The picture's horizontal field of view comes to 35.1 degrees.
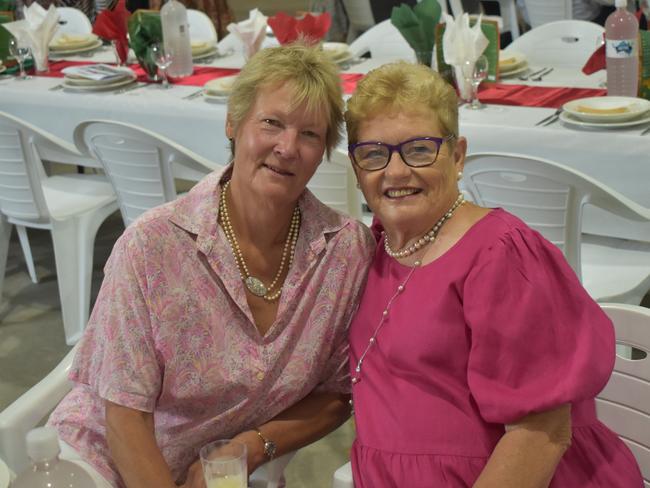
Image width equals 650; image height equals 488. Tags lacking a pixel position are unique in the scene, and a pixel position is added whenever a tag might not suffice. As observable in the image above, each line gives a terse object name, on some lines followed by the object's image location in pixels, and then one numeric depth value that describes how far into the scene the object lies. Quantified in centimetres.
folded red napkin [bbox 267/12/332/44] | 376
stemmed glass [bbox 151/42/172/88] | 413
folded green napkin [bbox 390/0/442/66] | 372
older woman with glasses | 159
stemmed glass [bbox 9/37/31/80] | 447
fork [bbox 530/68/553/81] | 384
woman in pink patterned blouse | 175
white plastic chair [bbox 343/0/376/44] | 666
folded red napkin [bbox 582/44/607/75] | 367
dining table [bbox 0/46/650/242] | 307
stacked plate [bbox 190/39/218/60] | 468
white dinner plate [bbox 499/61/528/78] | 388
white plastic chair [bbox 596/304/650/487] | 187
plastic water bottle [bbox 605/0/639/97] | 330
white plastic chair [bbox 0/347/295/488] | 190
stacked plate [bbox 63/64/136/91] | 415
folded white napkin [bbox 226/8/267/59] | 410
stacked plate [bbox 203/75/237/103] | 384
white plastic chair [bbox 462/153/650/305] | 268
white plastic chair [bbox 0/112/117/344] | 367
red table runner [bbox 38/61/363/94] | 404
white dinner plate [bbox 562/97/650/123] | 311
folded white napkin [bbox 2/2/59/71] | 455
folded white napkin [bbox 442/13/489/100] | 347
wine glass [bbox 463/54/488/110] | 348
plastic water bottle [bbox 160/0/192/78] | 420
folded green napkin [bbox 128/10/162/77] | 418
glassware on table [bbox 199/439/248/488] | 154
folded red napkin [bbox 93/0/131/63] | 436
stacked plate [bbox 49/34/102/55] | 499
